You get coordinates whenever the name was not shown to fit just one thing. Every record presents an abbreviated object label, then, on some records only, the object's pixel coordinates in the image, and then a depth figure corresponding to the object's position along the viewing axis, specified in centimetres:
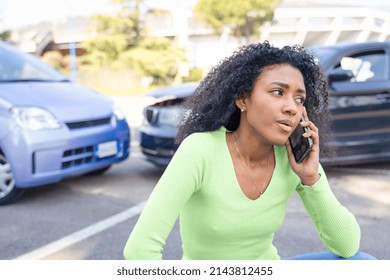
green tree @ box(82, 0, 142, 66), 2361
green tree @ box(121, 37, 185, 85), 2291
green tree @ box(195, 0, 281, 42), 1518
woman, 139
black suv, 476
